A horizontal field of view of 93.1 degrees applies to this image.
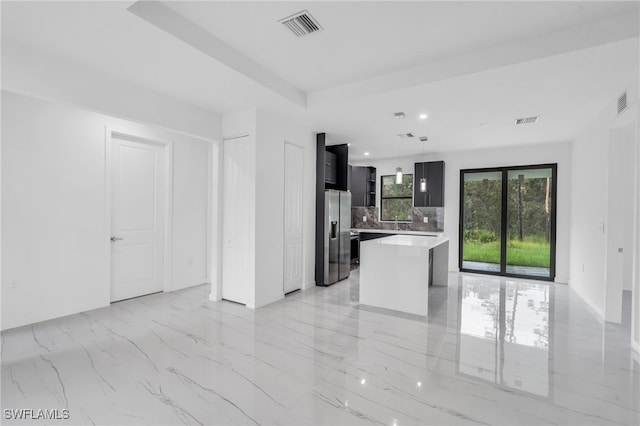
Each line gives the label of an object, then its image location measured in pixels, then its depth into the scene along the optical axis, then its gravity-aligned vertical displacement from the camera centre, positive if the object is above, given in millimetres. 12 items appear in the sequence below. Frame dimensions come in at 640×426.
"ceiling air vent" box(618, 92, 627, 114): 3259 +1209
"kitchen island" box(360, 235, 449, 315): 3975 -882
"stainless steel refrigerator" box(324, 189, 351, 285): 5318 -469
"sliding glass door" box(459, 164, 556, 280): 6137 -202
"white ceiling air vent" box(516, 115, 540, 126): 4445 +1368
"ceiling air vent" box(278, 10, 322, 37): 2449 +1559
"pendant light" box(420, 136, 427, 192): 5698 +547
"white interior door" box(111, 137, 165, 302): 4375 -168
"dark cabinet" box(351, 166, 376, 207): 7714 +619
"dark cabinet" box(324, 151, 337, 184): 5637 +811
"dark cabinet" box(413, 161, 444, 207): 6862 +582
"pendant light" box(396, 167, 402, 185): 5534 +648
